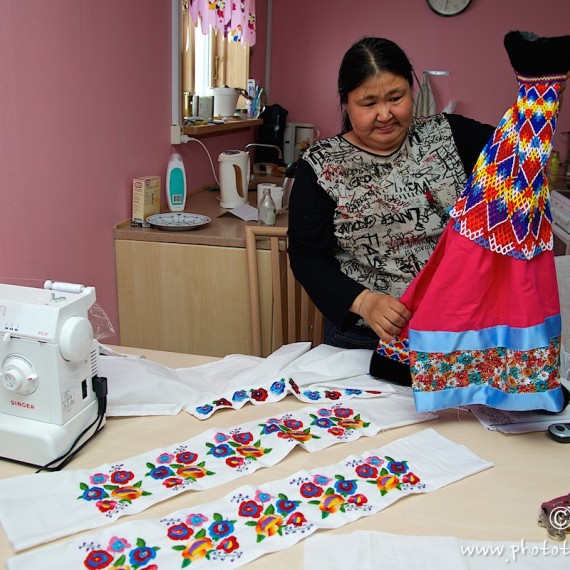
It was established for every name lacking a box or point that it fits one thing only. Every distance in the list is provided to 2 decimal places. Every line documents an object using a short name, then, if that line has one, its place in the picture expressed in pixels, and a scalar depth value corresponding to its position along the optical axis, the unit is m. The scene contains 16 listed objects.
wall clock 3.77
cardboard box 2.18
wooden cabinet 2.13
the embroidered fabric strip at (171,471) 0.85
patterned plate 2.17
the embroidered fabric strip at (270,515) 0.79
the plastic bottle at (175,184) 2.42
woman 1.31
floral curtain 2.83
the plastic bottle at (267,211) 2.32
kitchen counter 2.12
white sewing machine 0.97
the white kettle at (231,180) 2.59
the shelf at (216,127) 2.57
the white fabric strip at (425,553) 0.79
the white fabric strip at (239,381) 1.17
